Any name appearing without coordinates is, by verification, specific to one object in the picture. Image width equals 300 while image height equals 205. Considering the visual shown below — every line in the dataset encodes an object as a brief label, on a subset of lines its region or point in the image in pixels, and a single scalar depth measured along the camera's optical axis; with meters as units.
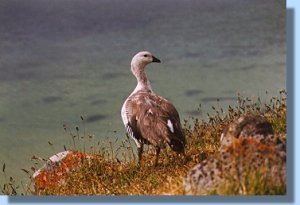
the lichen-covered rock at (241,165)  8.90
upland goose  9.54
